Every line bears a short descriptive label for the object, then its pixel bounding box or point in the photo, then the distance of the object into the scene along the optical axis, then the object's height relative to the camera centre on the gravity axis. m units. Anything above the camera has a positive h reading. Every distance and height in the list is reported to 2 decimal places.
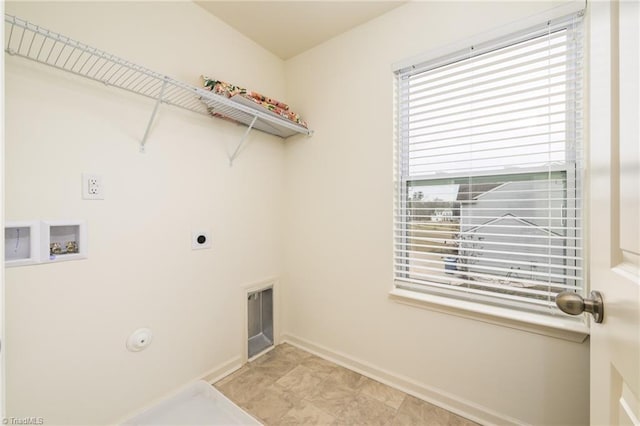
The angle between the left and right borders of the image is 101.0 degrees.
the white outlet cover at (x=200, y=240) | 1.62 -0.17
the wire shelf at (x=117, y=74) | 1.05 +0.65
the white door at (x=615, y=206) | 0.46 +0.01
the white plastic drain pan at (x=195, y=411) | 1.33 -1.06
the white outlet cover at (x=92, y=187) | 1.21 +0.12
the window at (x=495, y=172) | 1.23 +0.21
